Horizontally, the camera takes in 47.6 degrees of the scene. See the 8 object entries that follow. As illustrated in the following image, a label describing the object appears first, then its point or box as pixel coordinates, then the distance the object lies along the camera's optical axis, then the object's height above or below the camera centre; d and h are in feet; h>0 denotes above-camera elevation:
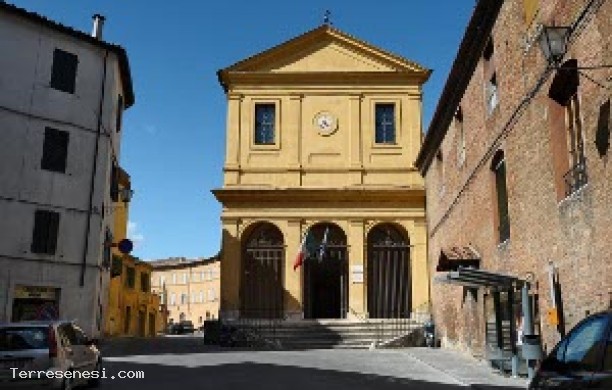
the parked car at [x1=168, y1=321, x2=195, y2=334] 201.95 -0.23
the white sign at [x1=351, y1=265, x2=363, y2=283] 91.76 +7.32
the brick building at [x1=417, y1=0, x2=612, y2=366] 33.76 +10.34
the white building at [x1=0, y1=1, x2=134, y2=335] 77.20 +18.36
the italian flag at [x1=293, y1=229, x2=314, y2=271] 88.99 +10.06
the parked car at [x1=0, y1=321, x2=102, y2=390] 32.55 -1.31
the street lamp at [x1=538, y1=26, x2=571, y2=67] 32.76 +13.47
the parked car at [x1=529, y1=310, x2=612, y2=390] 17.83 -0.77
